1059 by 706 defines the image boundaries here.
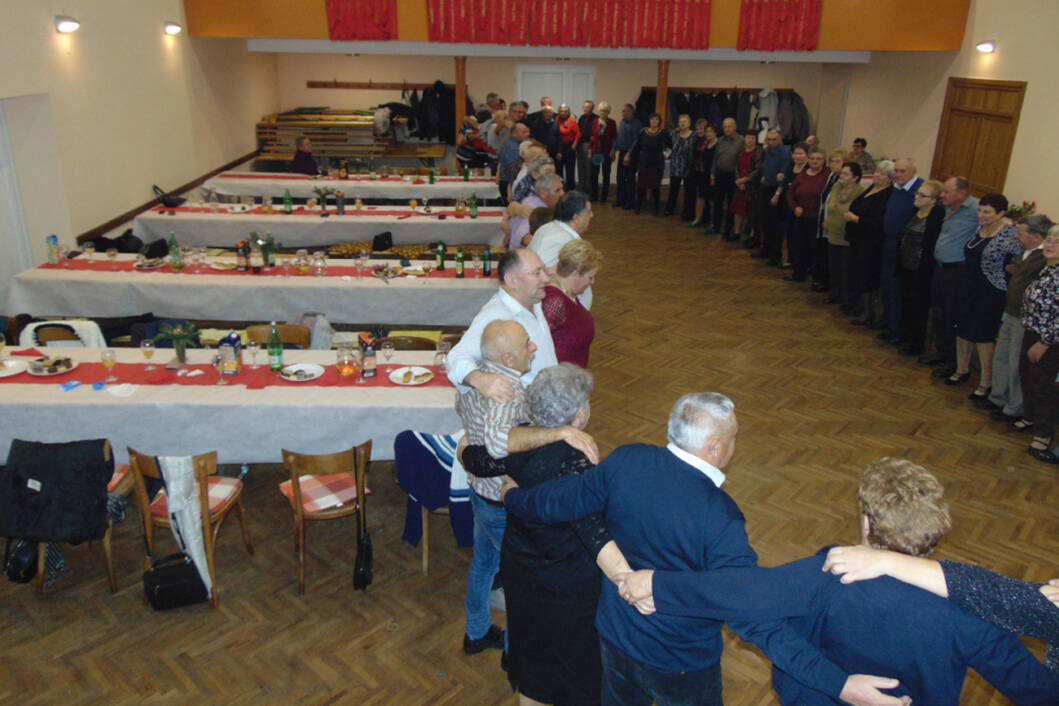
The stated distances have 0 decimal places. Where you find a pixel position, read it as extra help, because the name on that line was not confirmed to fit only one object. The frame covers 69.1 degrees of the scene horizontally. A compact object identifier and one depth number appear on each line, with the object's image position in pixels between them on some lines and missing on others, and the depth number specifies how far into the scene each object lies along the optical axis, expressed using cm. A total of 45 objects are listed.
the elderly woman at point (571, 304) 425
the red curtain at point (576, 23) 1111
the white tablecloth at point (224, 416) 418
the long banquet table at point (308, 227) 834
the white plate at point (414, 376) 450
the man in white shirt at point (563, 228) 516
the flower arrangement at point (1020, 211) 752
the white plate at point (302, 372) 447
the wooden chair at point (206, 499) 362
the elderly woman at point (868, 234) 735
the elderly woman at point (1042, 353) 496
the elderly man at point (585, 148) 1301
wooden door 867
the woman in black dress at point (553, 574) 246
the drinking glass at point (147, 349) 461
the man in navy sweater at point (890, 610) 183
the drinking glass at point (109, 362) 442
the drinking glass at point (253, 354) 460
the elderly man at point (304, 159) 1084
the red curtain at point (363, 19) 1082
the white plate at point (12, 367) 442
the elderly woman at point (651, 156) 1199
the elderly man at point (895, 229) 703
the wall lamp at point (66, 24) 729
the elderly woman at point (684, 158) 1160
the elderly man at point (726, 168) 1066
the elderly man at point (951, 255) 624
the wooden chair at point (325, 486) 371
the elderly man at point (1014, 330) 536
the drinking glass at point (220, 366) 442
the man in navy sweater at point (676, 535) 203
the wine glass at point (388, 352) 478
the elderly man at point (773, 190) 958
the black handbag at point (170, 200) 891
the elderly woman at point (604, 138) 1284
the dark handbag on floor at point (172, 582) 369
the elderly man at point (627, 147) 1266
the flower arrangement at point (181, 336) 451
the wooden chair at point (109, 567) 380
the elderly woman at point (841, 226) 779
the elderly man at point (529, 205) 638
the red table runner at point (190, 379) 442
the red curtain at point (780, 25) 1108
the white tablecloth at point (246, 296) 629
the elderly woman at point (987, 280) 575
